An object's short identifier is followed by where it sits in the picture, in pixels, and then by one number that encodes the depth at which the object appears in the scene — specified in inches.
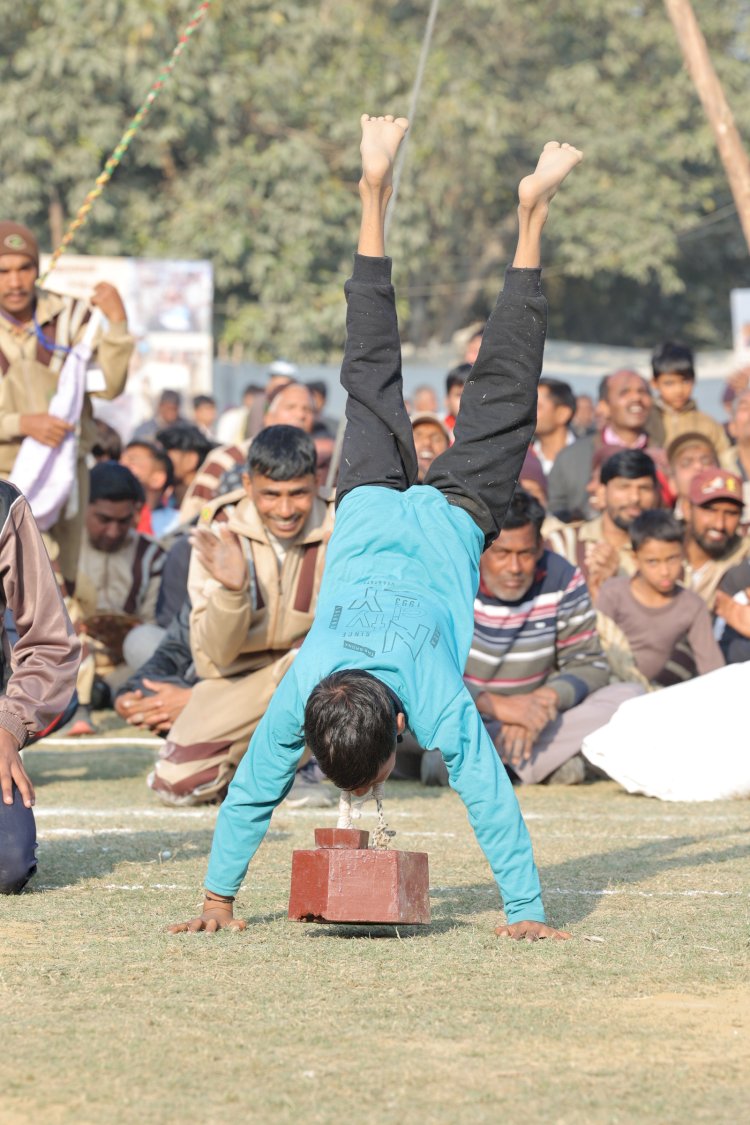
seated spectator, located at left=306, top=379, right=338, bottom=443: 486.3
